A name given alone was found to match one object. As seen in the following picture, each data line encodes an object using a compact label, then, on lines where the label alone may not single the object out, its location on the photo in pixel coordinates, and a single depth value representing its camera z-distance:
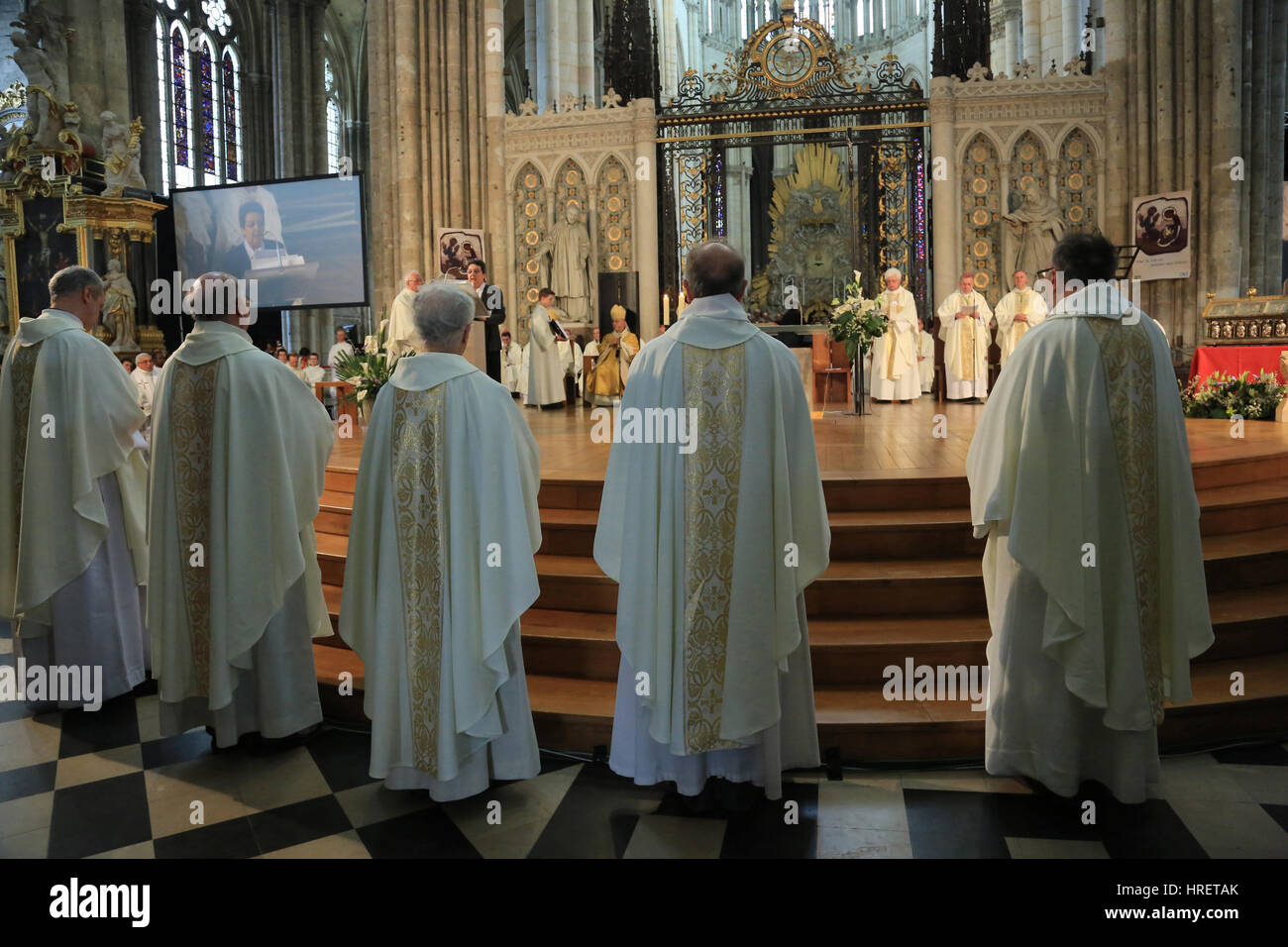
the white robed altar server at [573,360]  14.27
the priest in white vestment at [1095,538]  3.37
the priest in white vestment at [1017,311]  12.41
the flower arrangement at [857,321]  10.62
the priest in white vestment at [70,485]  4.68
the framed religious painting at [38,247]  15.91
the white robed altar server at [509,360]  14.12
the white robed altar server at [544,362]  12.49
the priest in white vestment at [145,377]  13.74
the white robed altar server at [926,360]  14.43
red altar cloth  10.12
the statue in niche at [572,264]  14.01
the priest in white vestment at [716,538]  3.37
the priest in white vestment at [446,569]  3.46
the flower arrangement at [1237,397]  8.96
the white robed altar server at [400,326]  10.25
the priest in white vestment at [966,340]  12.57
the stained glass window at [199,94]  21.66
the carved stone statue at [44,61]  15.54
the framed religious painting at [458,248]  13.78
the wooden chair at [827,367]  11.48
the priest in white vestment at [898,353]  12.73
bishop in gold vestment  12.45
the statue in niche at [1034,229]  13.24
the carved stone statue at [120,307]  16.05
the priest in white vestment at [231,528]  3.95
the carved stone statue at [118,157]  16.08
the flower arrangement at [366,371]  7.67
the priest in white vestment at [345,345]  15.15
